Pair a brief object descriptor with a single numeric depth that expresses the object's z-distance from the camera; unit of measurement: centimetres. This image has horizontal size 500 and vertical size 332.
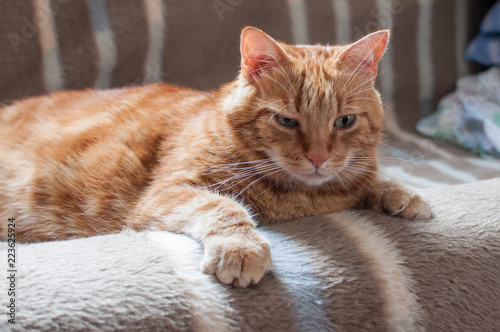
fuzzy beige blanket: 62
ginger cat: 70
